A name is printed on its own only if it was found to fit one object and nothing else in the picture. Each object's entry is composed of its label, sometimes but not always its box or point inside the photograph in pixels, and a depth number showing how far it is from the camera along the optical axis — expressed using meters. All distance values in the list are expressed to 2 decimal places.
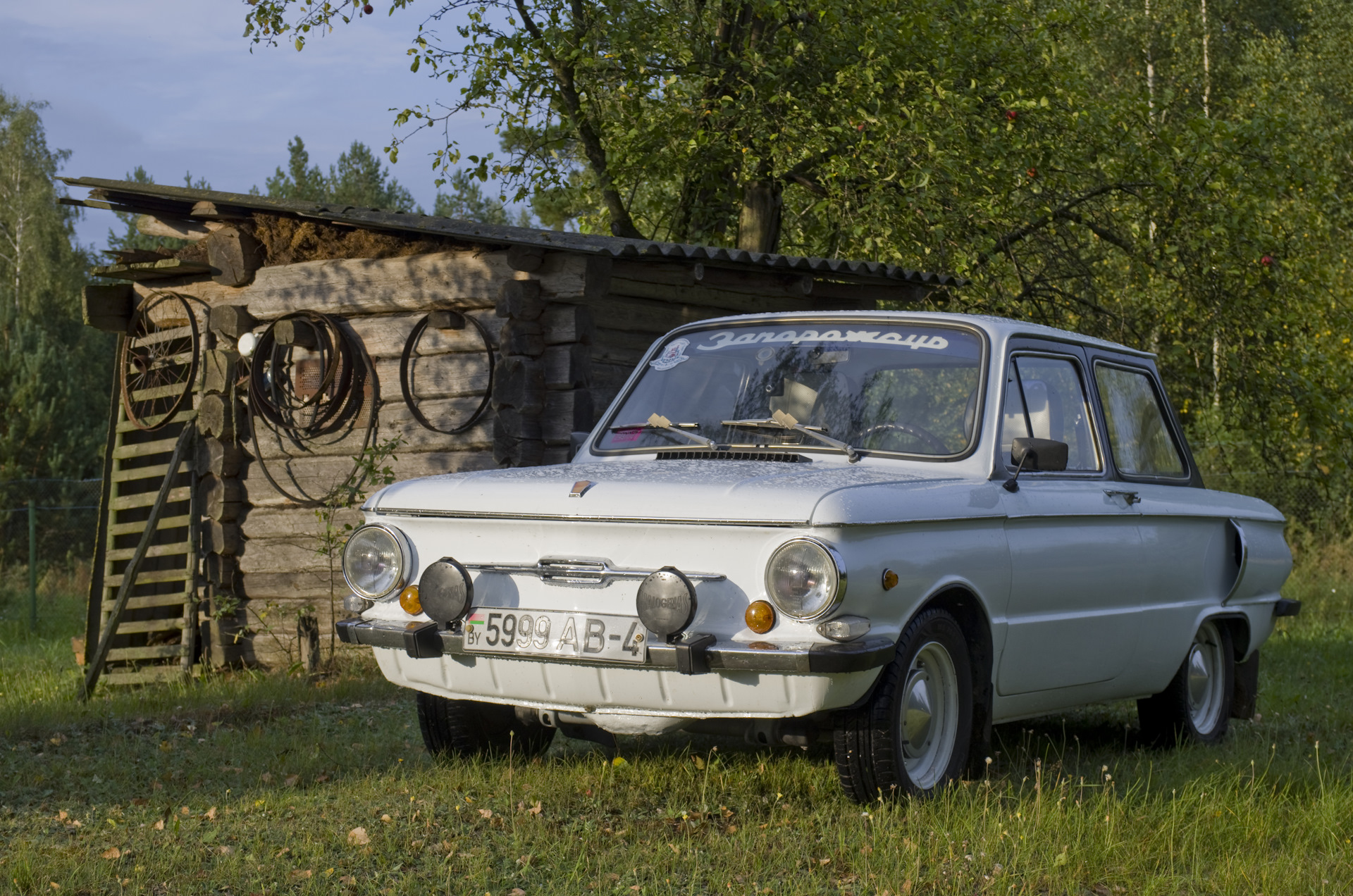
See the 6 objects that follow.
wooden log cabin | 9.32
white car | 4.13
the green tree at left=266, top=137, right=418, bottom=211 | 55.91
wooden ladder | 11.18
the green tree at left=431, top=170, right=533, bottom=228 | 62.97
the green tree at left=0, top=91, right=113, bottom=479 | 28.16
